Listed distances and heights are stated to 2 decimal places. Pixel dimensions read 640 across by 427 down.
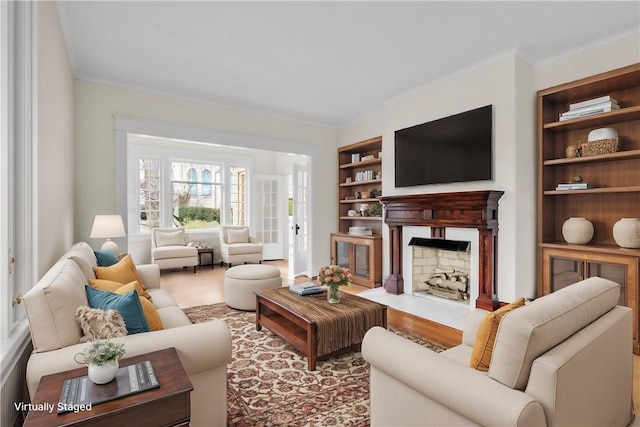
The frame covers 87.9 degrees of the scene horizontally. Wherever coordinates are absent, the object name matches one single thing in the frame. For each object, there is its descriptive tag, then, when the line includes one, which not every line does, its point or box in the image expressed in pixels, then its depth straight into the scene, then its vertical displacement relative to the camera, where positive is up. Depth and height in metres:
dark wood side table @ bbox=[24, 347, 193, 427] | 1.06 -0.64
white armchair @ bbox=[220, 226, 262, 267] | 6.62 -0.63
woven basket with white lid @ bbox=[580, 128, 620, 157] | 2.98 +0.65
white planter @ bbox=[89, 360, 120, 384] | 1.21 -0.57
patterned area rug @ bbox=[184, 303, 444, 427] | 1.90 -1.15
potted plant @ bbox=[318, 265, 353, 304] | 2.79 -0.55
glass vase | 2.82 -0.68
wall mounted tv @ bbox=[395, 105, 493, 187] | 3.53 +0.76
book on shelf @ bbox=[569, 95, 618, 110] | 2.99 +1.04
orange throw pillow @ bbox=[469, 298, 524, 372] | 1.36 -0.53
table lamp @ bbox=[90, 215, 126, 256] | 3.46 -0.13
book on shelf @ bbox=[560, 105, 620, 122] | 2.98 +0.95
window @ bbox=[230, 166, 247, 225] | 7.78 +0.48
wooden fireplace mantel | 3.43 -0.07
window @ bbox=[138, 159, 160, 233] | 6.68 +0.44
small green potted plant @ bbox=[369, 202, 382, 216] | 5.35 +0.09
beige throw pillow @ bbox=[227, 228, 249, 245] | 6.92 -0.42
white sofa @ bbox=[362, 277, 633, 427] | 1.11 -0.60
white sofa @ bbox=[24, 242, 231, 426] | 1.38 -0.58
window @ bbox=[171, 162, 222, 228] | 7.09 +0.45
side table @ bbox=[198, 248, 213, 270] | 6.69 -0.74
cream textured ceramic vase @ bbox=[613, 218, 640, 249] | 2.77 -0.16
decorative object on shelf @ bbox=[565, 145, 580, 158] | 3.25 +0.62
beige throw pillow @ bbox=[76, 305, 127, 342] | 1.48 -0.49
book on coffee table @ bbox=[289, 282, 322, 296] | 3.06 -0.70
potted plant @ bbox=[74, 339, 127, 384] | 1.19 -0.52
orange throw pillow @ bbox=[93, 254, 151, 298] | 2.49 -0.44
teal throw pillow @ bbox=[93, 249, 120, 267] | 2.98 -0.38
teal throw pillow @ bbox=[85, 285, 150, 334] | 1.62 -0.45
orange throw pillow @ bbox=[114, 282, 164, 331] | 1.77 -0.54
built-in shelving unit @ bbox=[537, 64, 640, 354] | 2.84 +0.28
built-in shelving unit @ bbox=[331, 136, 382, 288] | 5.05 +0.08
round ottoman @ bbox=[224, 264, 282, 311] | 3.75 -0.79
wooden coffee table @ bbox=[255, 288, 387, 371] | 2.43 -0.82
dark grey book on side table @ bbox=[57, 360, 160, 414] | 1.13 -0.63
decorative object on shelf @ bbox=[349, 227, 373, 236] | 5.30 -0.27
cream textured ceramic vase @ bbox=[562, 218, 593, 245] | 3.13 -0.16
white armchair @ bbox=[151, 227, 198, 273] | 6.05 -0.62
